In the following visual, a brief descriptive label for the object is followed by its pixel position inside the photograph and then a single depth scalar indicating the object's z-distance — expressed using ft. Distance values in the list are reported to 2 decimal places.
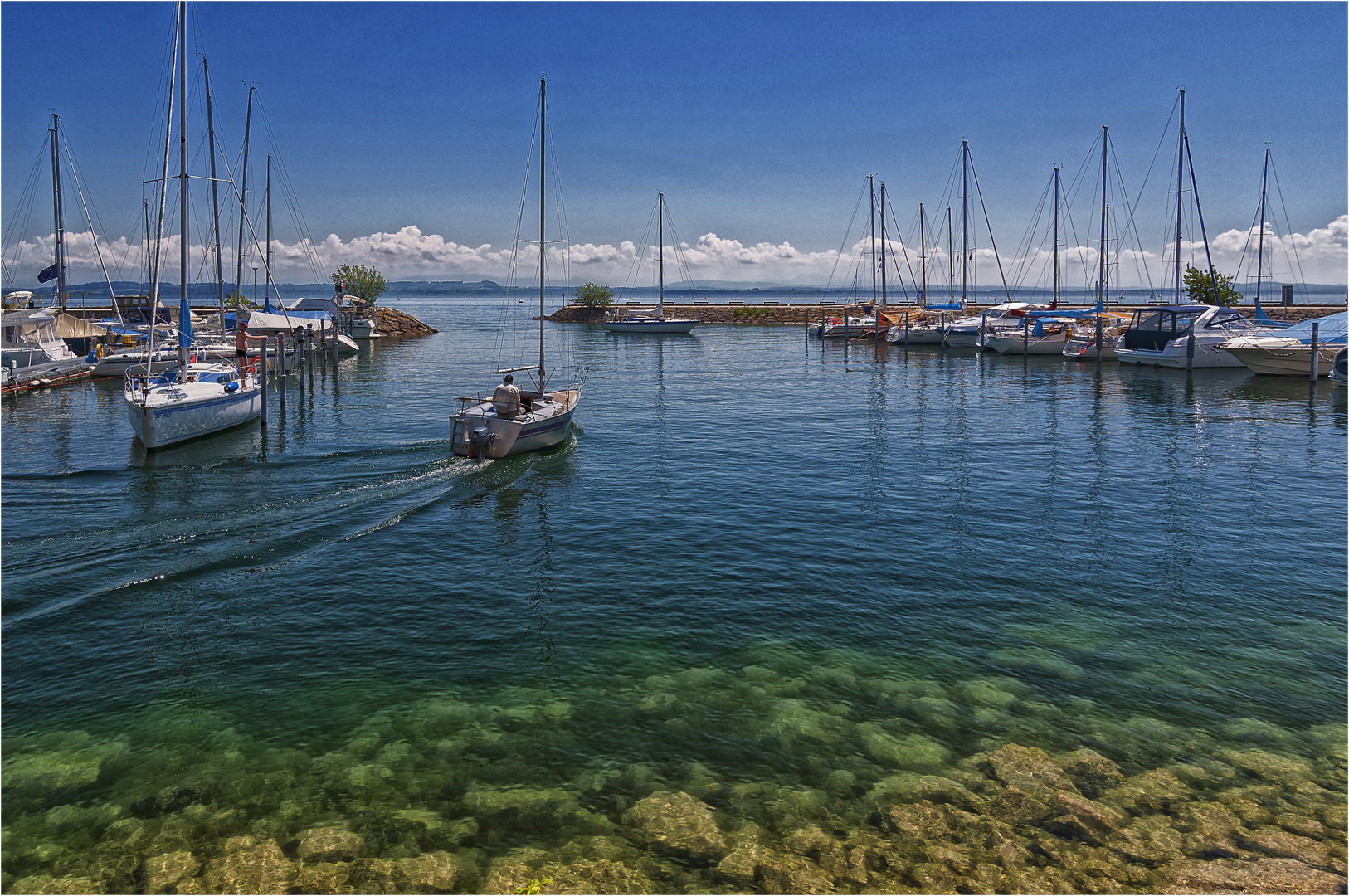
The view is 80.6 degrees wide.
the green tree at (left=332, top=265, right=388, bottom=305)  353.31
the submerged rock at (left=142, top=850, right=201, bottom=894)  26.35
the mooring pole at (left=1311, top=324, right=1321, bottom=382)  153.28
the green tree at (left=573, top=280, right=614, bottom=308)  463.42
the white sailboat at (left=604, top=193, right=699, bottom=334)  336.49
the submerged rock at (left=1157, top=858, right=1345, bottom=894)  25.89
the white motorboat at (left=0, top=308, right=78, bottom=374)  146.51
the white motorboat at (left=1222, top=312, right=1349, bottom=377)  157.38
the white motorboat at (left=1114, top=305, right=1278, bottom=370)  182.60
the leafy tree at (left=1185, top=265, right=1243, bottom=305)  259.39
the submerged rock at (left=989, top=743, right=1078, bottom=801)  31.81
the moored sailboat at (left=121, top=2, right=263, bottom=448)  89.66
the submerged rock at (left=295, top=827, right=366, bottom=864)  27.94
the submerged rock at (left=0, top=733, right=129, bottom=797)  32.04
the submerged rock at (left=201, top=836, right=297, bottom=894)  26.35
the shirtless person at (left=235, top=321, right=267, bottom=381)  107.55
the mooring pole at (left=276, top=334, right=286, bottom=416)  126.32
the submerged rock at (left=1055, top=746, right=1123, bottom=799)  31.91
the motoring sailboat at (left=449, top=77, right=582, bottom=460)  88.17
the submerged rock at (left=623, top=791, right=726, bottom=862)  28.60
